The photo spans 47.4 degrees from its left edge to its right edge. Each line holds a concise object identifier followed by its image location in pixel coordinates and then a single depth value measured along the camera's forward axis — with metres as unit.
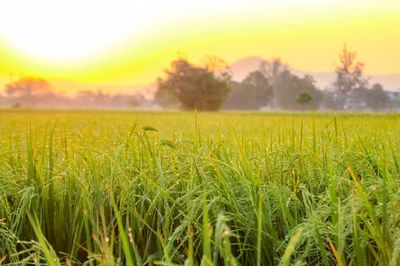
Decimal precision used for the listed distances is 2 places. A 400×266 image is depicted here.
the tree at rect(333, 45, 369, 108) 85.99
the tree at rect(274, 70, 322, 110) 107.19
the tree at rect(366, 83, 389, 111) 103.38
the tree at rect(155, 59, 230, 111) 71.06
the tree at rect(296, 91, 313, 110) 72.36
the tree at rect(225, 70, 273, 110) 109.62
